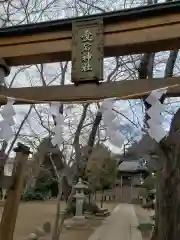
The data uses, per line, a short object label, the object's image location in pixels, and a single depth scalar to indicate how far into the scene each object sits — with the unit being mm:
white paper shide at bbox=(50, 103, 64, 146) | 1524
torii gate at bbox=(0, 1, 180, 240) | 1445
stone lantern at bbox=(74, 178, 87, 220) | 6060
